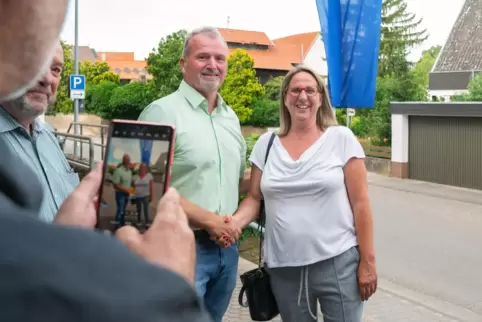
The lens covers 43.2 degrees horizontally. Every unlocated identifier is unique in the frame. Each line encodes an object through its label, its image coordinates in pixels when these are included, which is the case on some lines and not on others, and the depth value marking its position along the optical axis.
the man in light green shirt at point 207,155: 3.26
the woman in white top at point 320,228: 3.29
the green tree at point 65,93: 38.31
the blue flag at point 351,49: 6.11
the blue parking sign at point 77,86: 23.00
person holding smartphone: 0.52
